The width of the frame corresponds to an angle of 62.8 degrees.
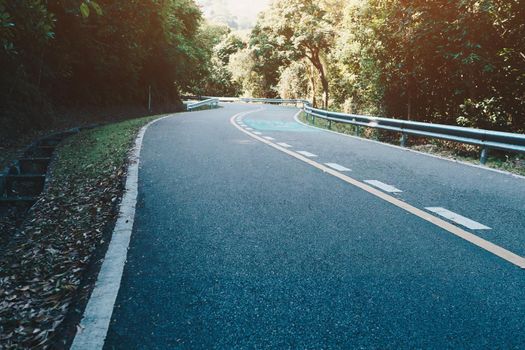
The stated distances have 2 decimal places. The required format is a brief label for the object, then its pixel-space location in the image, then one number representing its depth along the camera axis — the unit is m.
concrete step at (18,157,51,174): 9.83
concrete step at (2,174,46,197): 8.17
